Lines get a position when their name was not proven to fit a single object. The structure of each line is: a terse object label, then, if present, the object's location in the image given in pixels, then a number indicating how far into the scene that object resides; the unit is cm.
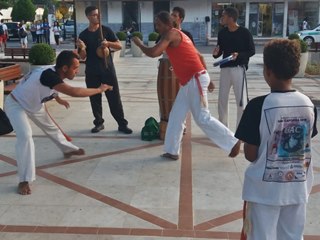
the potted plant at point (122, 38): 2017
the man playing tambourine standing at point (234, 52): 634
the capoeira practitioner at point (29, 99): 448
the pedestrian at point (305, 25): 3092
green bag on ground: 648
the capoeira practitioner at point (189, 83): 522
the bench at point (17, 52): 1400
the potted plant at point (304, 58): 1313
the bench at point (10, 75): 914
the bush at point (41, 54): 984
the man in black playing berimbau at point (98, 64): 659
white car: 2743
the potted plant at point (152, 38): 2050
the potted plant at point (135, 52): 2039
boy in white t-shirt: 249
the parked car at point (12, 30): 3403
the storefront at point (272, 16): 3169
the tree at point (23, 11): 4072
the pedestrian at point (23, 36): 2556
